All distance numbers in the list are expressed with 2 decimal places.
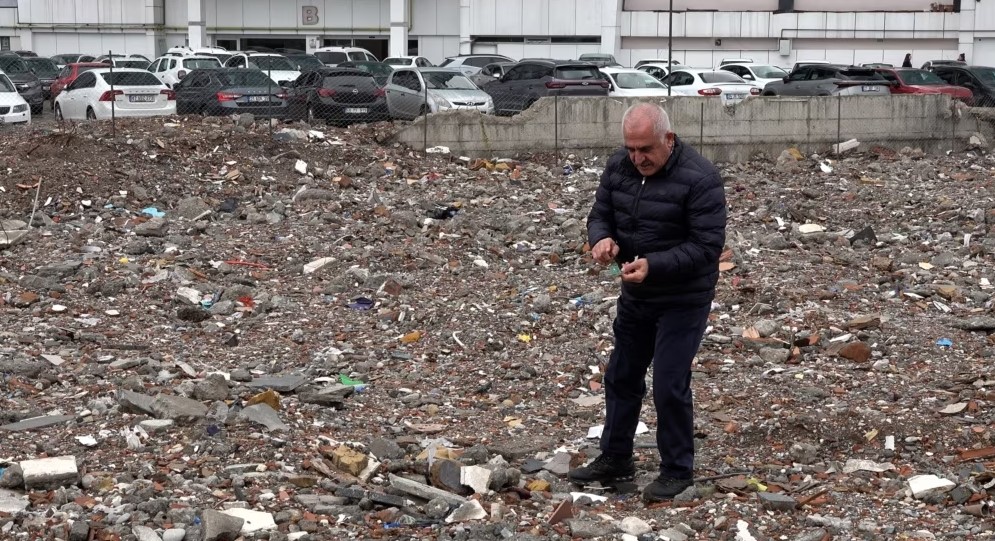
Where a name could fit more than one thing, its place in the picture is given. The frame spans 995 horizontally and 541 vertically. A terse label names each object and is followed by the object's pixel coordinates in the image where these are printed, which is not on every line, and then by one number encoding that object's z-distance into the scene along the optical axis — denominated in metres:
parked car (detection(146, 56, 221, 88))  34.84
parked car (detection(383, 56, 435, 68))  39.62
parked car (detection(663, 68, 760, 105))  29.02
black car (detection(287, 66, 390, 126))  20.89
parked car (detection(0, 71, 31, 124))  24.17
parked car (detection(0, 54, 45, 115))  31.38
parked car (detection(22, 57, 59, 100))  36.75
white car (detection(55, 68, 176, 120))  22.03
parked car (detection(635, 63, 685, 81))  33.66
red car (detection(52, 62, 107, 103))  32.93
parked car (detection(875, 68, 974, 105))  27.31
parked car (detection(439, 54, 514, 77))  42.12
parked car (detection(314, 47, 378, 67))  42.59
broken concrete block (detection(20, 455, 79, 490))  5.66
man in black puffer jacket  5.48
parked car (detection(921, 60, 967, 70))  36.86
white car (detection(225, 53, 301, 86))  30.54
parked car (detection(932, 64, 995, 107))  30.27
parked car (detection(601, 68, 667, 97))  27.28
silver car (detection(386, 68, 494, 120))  22.52
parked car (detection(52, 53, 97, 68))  45.69
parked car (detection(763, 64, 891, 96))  25.56
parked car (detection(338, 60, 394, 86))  29.19
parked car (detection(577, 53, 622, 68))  44.66
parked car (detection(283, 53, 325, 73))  33.45
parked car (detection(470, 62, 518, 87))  32.75
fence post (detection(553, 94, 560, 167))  18.61
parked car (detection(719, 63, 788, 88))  34.78
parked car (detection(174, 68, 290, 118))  21.44
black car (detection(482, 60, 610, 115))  26.08
